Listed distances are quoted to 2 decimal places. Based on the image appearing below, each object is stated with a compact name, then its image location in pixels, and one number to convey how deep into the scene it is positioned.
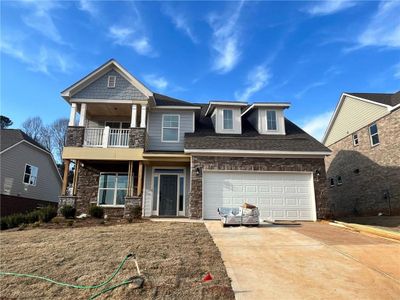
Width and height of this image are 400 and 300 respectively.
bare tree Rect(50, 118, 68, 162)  36.16
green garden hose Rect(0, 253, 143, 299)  4.83
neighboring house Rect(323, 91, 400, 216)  16.02
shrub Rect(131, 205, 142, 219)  12.63
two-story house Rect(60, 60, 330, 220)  13.00
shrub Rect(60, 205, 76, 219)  12.23
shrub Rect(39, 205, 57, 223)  11.87
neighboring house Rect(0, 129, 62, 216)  18.09
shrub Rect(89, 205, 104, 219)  12.65
